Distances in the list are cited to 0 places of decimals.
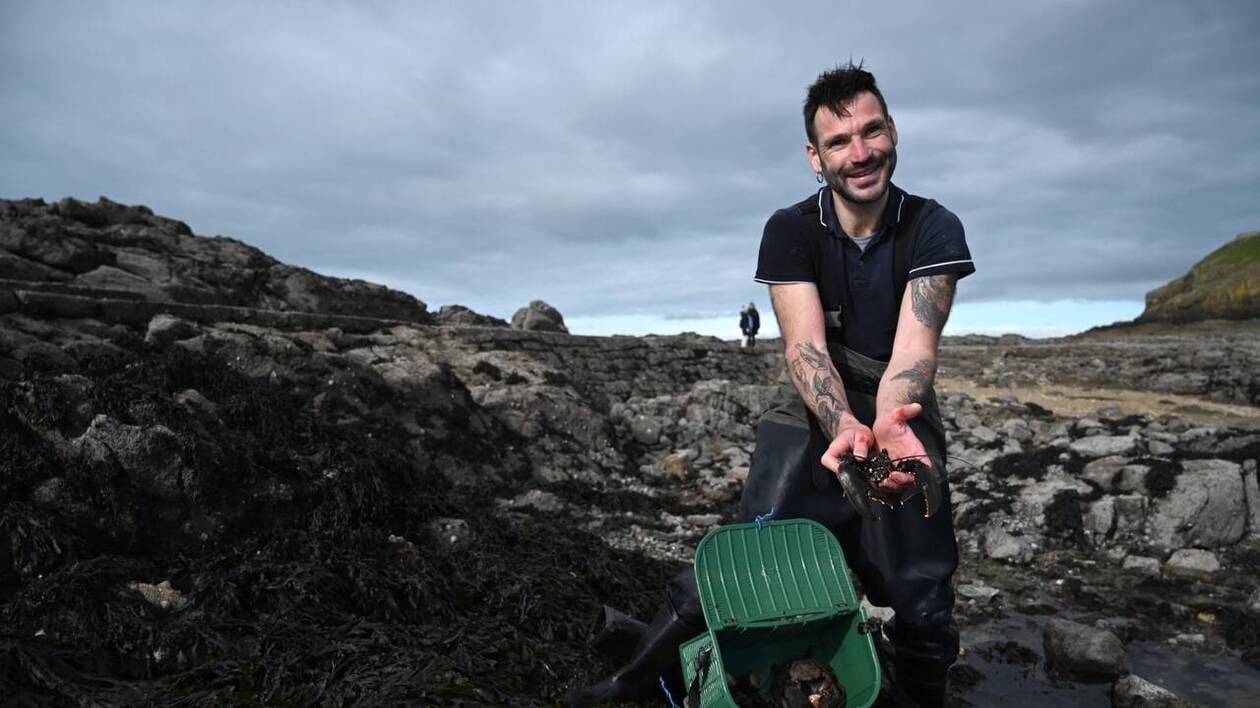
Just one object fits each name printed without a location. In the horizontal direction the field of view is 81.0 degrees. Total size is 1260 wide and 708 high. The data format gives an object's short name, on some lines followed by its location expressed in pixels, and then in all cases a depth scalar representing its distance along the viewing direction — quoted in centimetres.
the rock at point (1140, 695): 357
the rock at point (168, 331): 717
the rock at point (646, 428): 1046
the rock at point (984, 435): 959
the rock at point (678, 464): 904
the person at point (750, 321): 2175
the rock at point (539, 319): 1770
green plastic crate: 245
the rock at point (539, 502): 722
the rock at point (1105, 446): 788
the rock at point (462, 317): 1611
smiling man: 261
